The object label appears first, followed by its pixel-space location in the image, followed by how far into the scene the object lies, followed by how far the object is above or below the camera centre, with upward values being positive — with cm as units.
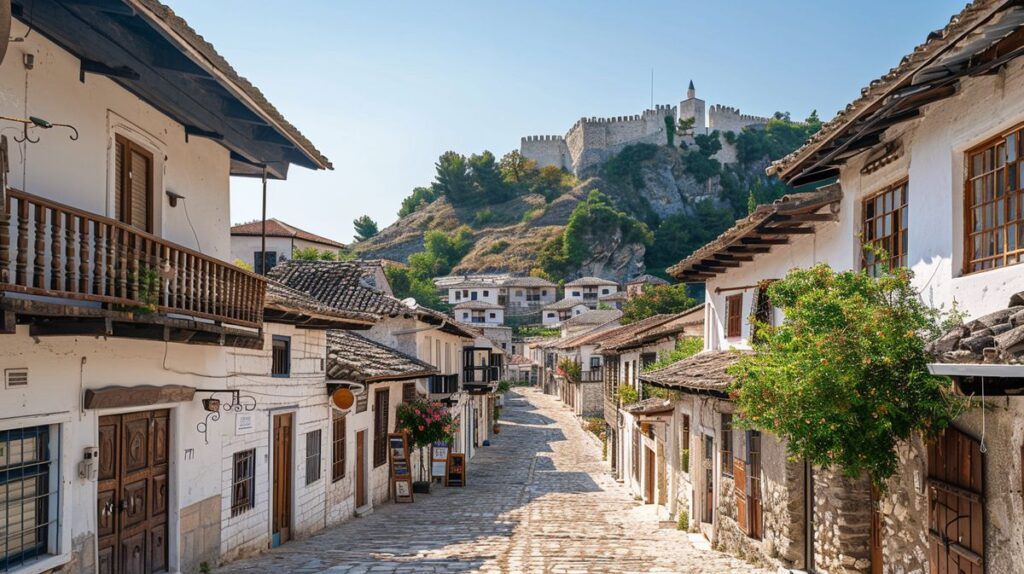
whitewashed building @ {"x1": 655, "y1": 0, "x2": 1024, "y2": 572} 591 +69
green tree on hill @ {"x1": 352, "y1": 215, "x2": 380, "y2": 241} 12712 +1352
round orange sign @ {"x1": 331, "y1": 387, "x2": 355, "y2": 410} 1494 -155
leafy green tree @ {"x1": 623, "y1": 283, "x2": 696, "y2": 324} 5291 +79
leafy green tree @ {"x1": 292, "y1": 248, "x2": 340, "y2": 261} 4015 +295
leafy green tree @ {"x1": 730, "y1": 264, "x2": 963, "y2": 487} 664 -52
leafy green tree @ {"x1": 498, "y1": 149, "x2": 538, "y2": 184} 11906 +2144
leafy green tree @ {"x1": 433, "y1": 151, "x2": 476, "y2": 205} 11806 +1962
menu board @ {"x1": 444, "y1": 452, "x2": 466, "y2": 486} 2366 -452
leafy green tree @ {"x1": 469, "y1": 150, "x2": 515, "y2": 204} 11719 +1894
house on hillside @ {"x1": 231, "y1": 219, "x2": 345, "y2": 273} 3331 +323
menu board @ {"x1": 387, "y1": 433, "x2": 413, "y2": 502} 1994 -378
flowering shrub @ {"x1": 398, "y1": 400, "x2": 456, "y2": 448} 2077 -279
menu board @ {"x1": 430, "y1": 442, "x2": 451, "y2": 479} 2330 -414
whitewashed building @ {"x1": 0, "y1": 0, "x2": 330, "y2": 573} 675 +23
